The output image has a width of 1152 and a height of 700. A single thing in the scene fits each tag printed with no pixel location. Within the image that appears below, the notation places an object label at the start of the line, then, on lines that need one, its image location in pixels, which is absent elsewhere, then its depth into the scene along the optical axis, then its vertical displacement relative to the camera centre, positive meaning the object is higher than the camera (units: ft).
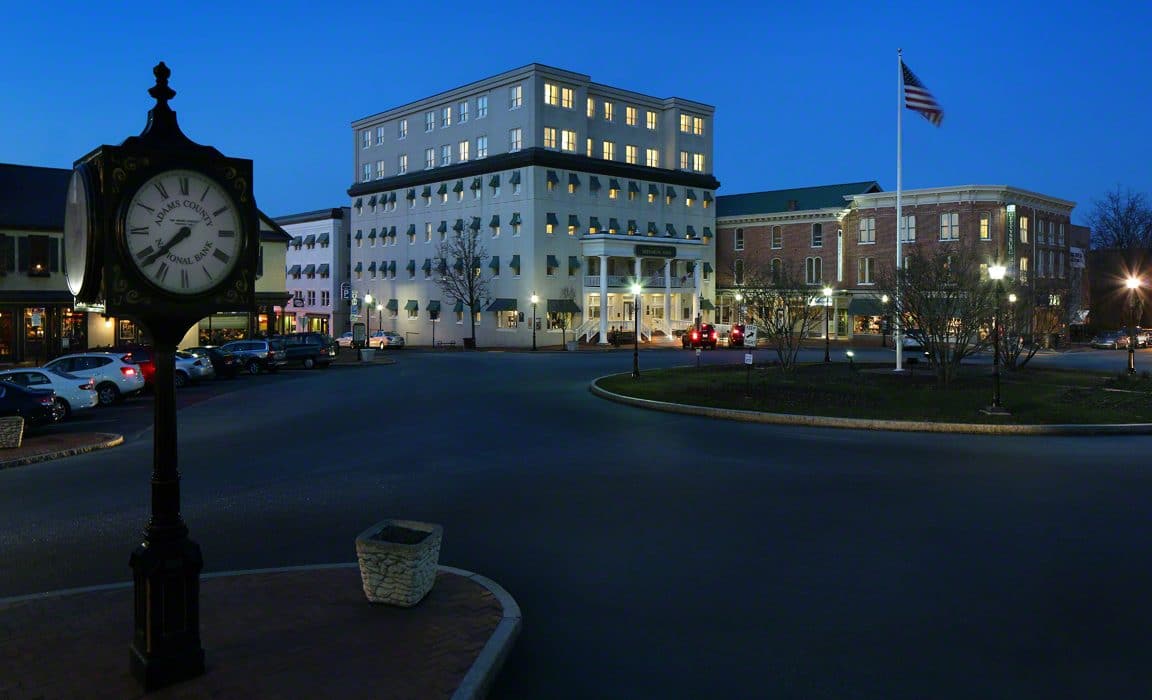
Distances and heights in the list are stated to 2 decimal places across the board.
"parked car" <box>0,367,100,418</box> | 72.97 -4.32
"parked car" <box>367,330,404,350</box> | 228.43 -1.78
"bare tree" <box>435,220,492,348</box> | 230.07 +17.17
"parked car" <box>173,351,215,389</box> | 107.14 -4.43
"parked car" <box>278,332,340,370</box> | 147.54 -2.84
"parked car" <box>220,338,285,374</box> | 134.51 -3.27
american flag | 110.69 +29.96
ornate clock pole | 17.81 +1.54
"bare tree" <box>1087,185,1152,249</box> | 278.87 +34.83
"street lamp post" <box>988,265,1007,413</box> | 68.44 -4.08
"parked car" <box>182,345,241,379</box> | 122.01 -4.13
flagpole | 113.50 +24.45
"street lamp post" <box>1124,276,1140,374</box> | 109.50 +2.40
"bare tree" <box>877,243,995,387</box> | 97.35 +3.23
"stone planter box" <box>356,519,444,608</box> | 22.24 -6.17
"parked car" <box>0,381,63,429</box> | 61.16 -5.06
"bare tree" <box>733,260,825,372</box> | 114.18 +4.13
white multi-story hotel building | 225.35 +37.12
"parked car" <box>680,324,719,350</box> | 196.87 -1.01
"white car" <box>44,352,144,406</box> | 84.48 -3.65
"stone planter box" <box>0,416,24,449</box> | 52.90 -6.04
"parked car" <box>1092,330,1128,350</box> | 229.04 -2.83
